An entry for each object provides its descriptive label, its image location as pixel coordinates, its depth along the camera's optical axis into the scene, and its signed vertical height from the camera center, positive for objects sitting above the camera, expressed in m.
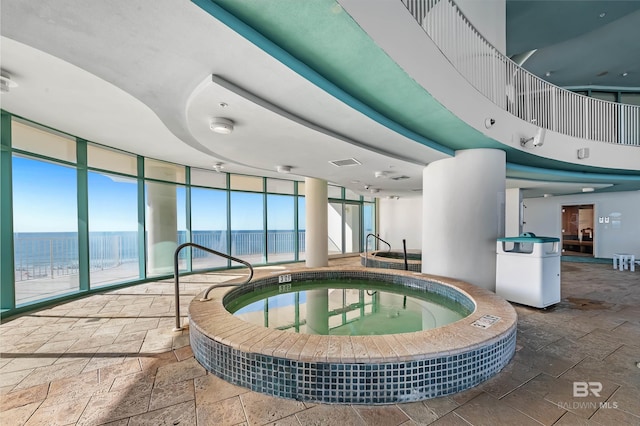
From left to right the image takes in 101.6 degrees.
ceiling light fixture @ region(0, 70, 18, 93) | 2.59 +1.35
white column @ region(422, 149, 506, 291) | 4.36 -0.07
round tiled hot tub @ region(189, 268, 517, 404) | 1.86 -1.12
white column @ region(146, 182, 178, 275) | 6.22 -0.36
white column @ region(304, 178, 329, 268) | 6.82 -0.29
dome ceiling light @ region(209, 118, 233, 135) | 2.85 +0.96
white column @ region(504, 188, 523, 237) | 7.89 -0.05
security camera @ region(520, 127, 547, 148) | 4.41 +1.20
